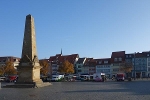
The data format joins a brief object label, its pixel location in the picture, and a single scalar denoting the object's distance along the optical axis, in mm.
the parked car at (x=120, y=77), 41187
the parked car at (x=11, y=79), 37339
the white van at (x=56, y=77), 38768
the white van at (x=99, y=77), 38782
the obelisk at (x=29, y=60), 18336
